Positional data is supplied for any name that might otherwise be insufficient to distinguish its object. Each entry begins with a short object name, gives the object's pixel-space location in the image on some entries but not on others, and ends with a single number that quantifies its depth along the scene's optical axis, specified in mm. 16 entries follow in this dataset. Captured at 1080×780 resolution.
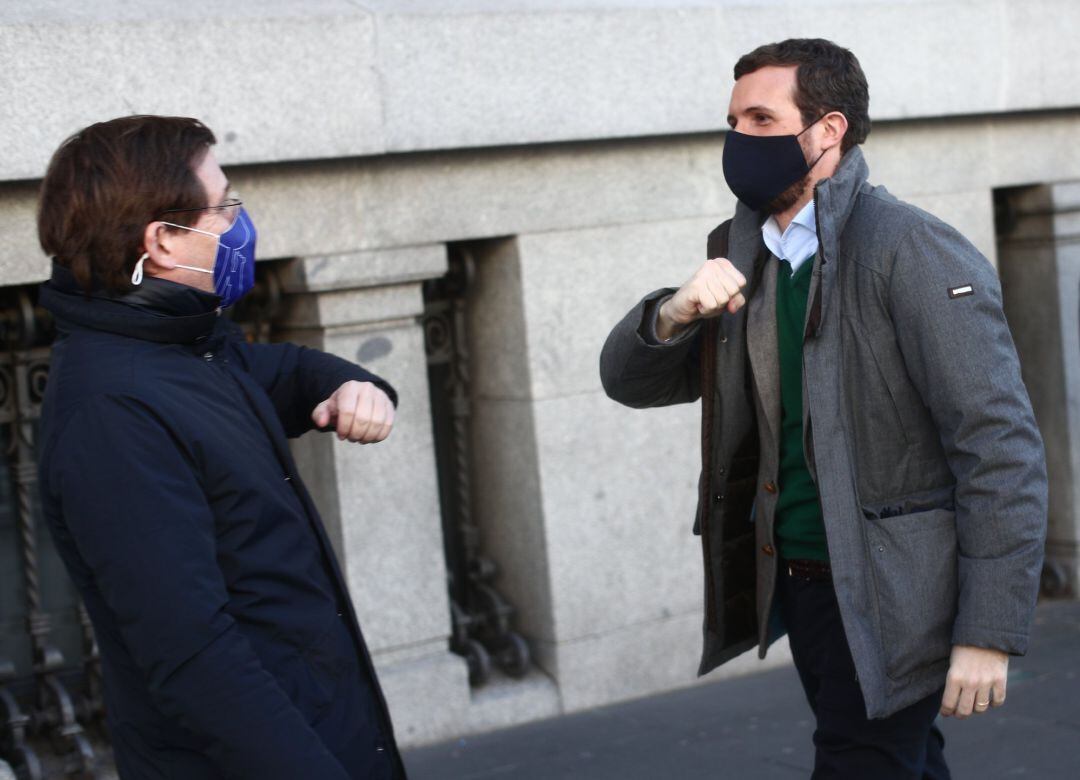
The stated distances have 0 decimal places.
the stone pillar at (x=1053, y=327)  6555
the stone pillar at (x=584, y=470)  5312
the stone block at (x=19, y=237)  4398
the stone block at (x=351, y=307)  4922
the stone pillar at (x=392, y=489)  4953
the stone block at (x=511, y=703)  5250
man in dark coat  2041
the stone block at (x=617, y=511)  5340
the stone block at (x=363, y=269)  4855
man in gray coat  2721
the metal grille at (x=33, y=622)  4648
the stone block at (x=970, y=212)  6148
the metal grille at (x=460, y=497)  5438
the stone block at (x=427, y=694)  5035
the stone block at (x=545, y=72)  4973
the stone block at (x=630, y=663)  5398
